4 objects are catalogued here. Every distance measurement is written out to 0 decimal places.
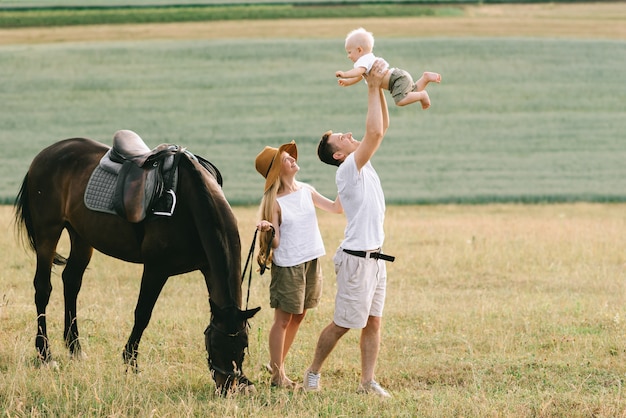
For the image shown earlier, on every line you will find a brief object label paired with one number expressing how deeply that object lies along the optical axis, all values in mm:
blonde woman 12484
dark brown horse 11570
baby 11016
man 11680
